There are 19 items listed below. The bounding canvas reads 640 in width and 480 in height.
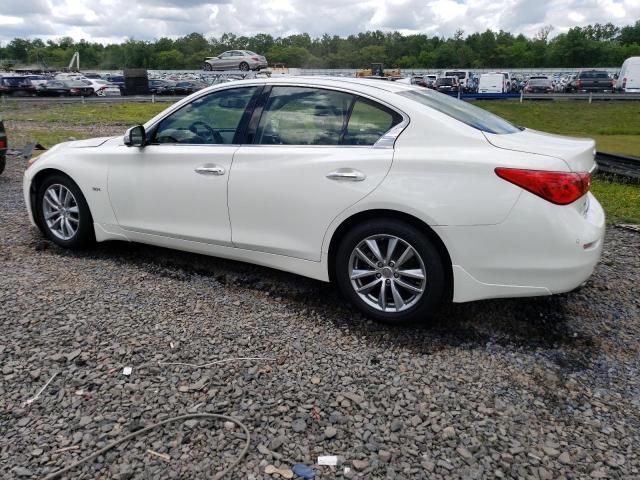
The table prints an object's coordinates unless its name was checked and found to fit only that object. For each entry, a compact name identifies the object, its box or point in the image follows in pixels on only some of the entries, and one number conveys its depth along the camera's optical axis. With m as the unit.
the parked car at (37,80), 39.69
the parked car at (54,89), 39.38
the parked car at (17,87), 39.66
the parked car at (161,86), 40.31
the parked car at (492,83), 40.19
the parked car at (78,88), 39.53
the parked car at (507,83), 40.62
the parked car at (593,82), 42.06
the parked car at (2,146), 8.55
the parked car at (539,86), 42.69
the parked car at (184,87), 40.09
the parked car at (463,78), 41.69
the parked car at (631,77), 40.94
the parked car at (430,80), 40.67
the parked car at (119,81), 41.30
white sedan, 3.41
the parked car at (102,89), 40.16
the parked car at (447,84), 40.03
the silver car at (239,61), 44.78
